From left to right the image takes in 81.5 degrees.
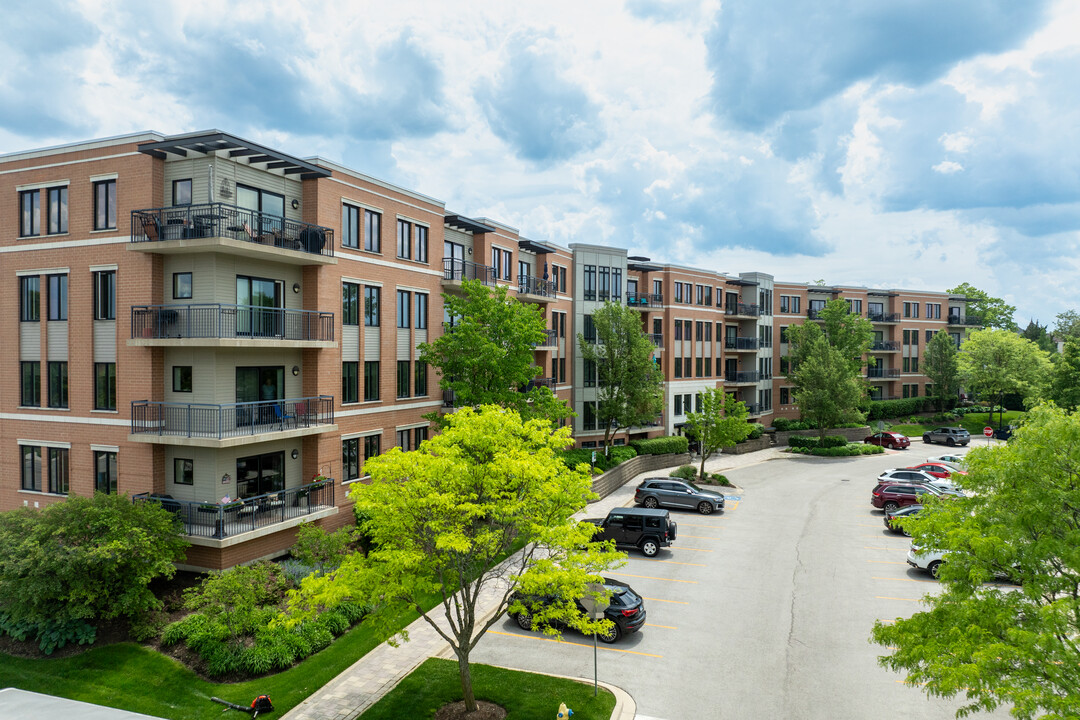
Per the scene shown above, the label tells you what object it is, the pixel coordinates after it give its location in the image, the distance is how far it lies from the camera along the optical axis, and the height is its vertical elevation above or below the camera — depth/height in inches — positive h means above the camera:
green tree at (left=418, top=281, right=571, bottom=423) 1096.2 +1.7
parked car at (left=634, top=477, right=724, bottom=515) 1318.9 -303.9
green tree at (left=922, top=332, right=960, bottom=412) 2714.1 -53.9
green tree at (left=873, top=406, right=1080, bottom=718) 387.5 -160.8
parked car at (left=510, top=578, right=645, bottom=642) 725.9 -303.4
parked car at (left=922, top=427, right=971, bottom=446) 2245.3 -298.2
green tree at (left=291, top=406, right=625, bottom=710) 549.6 -157.5
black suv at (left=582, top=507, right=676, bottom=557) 1046.4 -296.3
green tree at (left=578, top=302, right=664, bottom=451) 1648.6 -49.8
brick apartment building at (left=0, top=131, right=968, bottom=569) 860.6 +33.9
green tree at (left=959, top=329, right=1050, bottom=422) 2453.2 -44.0
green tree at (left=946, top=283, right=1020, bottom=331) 3545.8 +247.4
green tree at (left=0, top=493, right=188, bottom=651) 690.8 -235.5
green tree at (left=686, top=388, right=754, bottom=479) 1609.3 -186.3
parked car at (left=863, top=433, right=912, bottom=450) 2228.1 -312.2
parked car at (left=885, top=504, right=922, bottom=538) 1086.4 -281.7
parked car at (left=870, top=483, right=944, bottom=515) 1282.0 -293.2
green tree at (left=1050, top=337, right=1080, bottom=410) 1937.7 -77.9
